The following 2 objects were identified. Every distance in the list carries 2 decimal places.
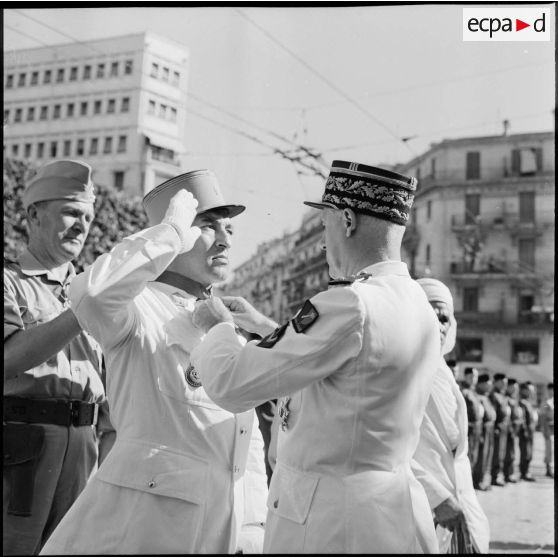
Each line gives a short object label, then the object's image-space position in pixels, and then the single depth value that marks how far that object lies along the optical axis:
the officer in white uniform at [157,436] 2.69
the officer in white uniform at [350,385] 2.43
